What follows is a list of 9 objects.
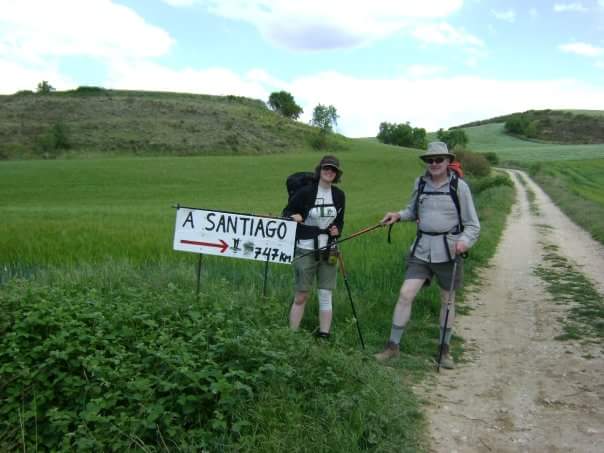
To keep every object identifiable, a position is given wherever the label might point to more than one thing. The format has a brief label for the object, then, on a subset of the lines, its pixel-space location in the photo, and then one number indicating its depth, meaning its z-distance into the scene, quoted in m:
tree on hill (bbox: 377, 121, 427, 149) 109.48
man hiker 5.42
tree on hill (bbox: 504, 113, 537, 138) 111.31
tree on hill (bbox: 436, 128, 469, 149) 90.81
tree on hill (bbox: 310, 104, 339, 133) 112.56
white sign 5.62
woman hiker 5.57
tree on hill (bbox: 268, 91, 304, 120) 115.75
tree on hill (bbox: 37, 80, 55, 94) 109.50
